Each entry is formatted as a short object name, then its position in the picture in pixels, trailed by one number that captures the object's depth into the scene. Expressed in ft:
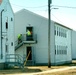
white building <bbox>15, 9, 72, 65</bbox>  160.04
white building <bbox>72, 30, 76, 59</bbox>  271.08
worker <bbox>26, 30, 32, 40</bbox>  157.59
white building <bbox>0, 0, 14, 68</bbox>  117.78
